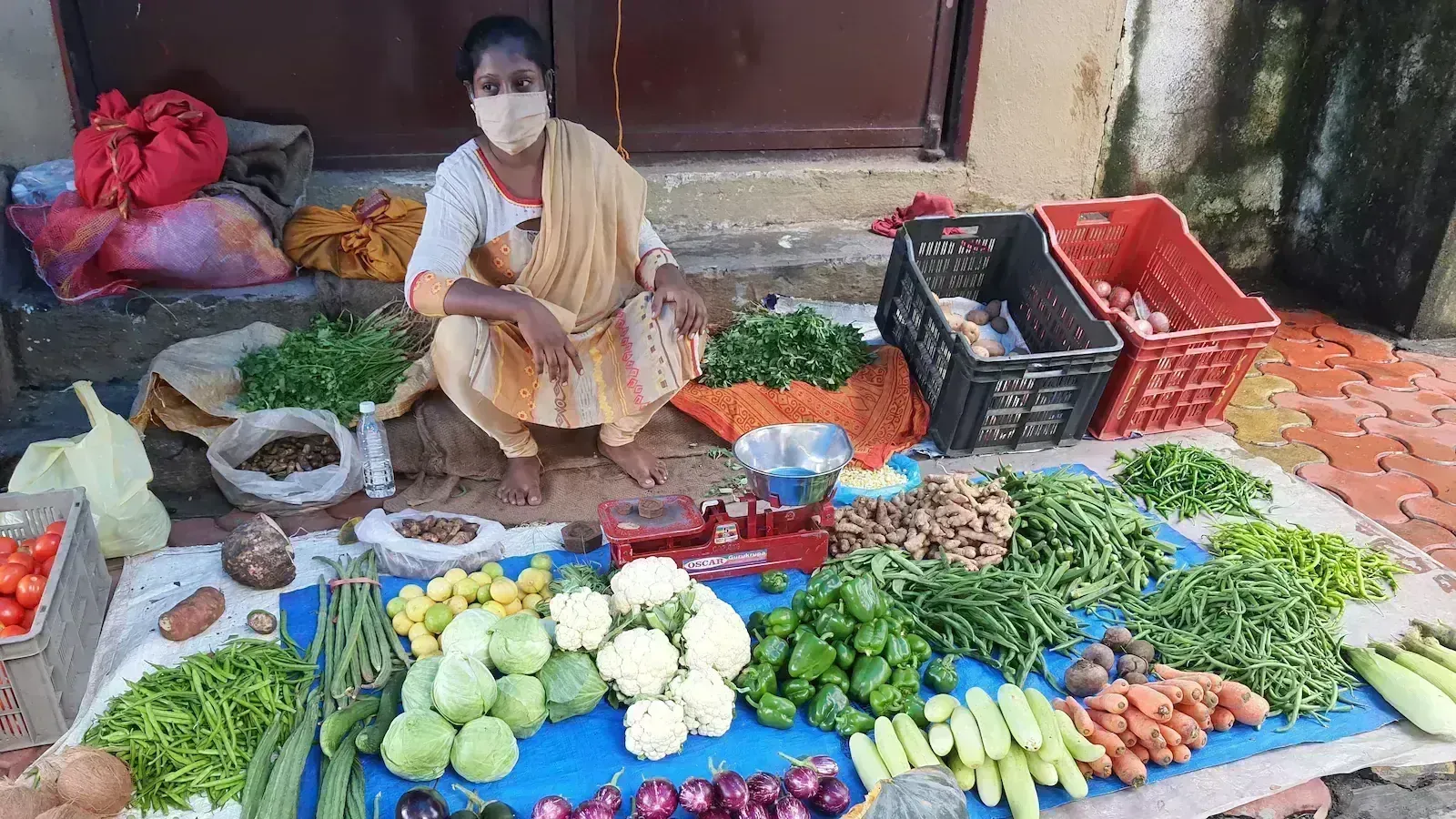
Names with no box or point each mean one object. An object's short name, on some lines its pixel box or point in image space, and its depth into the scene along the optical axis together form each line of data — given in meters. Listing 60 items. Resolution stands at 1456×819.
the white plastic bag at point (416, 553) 3.16
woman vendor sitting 3.22
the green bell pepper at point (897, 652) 2.78
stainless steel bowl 3.14
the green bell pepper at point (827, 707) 2.64
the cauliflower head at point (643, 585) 2.81
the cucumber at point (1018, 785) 2.41
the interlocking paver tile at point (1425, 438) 4.42
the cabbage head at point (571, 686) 2.62
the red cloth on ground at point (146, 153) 3.74
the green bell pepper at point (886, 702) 2.66
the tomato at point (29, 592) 2.57
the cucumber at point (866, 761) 2.46
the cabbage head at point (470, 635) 2.66
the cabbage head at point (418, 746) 2.35
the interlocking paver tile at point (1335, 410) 4.66
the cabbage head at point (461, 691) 2.45
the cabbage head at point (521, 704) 2.53
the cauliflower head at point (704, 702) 2.57
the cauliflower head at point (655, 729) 2.51
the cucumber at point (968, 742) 2.47
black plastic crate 4.00
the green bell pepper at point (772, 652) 2.75
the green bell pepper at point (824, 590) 2.90
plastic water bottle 3.56
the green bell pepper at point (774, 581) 3.15
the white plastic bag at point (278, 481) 3.54
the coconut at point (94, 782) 2.17
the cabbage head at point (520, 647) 2.61
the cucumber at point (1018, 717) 2.47
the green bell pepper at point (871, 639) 2.76
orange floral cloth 4.20
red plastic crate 4.16
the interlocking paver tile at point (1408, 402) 4.75
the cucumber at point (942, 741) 2.51
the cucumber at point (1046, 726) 2.49
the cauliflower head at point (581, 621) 2.70
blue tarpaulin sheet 2.46
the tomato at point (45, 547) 2.72
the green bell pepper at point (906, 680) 2.72
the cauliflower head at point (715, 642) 2.67
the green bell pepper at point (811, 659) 2.71
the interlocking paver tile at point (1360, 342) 5.42
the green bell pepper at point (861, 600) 2.83
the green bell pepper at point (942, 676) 2.76
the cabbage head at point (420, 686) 2.50
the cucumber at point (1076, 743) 2.51
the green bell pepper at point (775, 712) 2.63
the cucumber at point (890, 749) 2.47
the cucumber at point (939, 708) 2.60
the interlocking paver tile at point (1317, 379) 5.02
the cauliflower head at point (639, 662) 2.62
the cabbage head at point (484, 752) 2.40
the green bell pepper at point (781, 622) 2.85
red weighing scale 3.05
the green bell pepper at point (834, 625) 2.80
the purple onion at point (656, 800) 2.30
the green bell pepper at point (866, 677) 2.69
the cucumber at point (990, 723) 2.48
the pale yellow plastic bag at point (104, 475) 3.15
